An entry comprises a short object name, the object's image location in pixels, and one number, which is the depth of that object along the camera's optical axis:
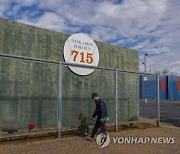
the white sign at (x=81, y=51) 6.87
